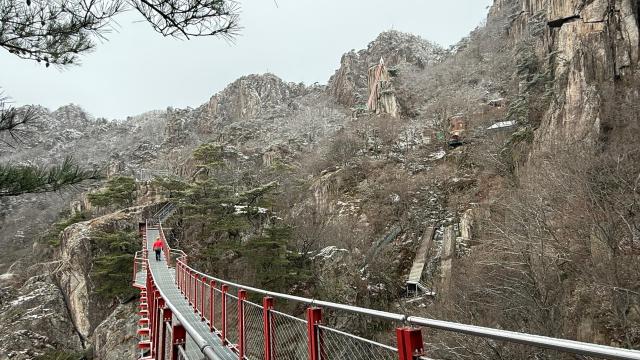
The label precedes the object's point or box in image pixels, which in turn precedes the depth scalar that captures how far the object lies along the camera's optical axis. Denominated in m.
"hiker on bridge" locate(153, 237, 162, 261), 23.33
